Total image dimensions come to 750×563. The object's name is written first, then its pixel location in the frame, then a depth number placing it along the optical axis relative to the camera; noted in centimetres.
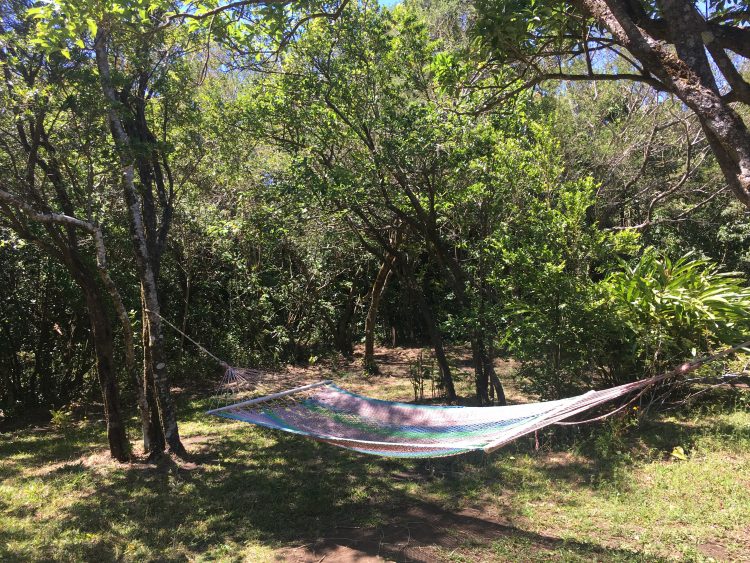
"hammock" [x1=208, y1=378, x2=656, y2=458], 258
